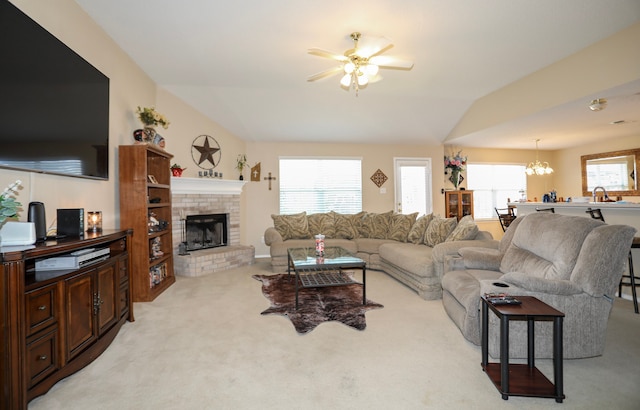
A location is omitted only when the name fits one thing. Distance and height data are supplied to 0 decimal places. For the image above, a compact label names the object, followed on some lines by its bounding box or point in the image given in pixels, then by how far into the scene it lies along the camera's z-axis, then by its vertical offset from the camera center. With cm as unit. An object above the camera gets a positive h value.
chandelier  710 +72
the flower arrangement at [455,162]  719 +90
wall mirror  671 +60
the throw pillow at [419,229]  479 -47
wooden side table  177 -97
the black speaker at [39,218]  210 -9
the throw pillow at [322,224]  570 -43
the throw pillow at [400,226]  521 -45
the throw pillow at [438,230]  432 -44
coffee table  344 -71
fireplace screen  534 -52
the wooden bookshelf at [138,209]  352 -6
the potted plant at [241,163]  625 +81
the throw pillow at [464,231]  382 -40
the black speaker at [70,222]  240 -14
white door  714 +35
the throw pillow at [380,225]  554 -45
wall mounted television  194 +76
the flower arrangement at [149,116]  371 +107
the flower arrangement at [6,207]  163 -1
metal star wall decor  541 +93
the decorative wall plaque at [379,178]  704 +52
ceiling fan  289 +142
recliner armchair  210 -60
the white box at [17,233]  183 -17
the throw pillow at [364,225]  567 -45
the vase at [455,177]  721 +52
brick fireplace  483 -20
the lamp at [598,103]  399 +123
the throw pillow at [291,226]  556 -45
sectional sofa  363 -61
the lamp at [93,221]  279 -16
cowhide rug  297 -115
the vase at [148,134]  371 +85
